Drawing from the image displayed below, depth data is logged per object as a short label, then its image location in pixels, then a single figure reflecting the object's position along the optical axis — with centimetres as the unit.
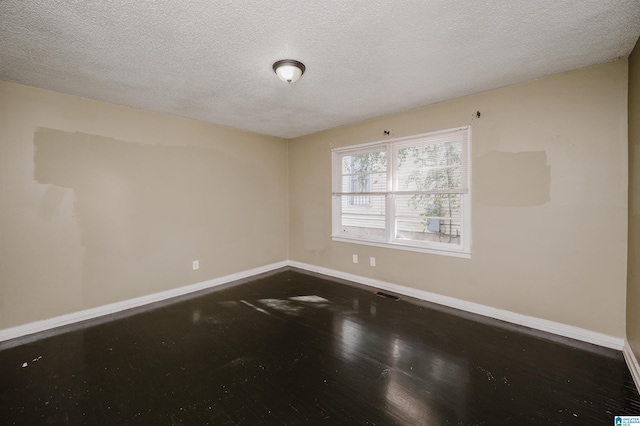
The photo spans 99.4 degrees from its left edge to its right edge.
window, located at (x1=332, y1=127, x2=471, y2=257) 326
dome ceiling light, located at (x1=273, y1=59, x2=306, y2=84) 223
